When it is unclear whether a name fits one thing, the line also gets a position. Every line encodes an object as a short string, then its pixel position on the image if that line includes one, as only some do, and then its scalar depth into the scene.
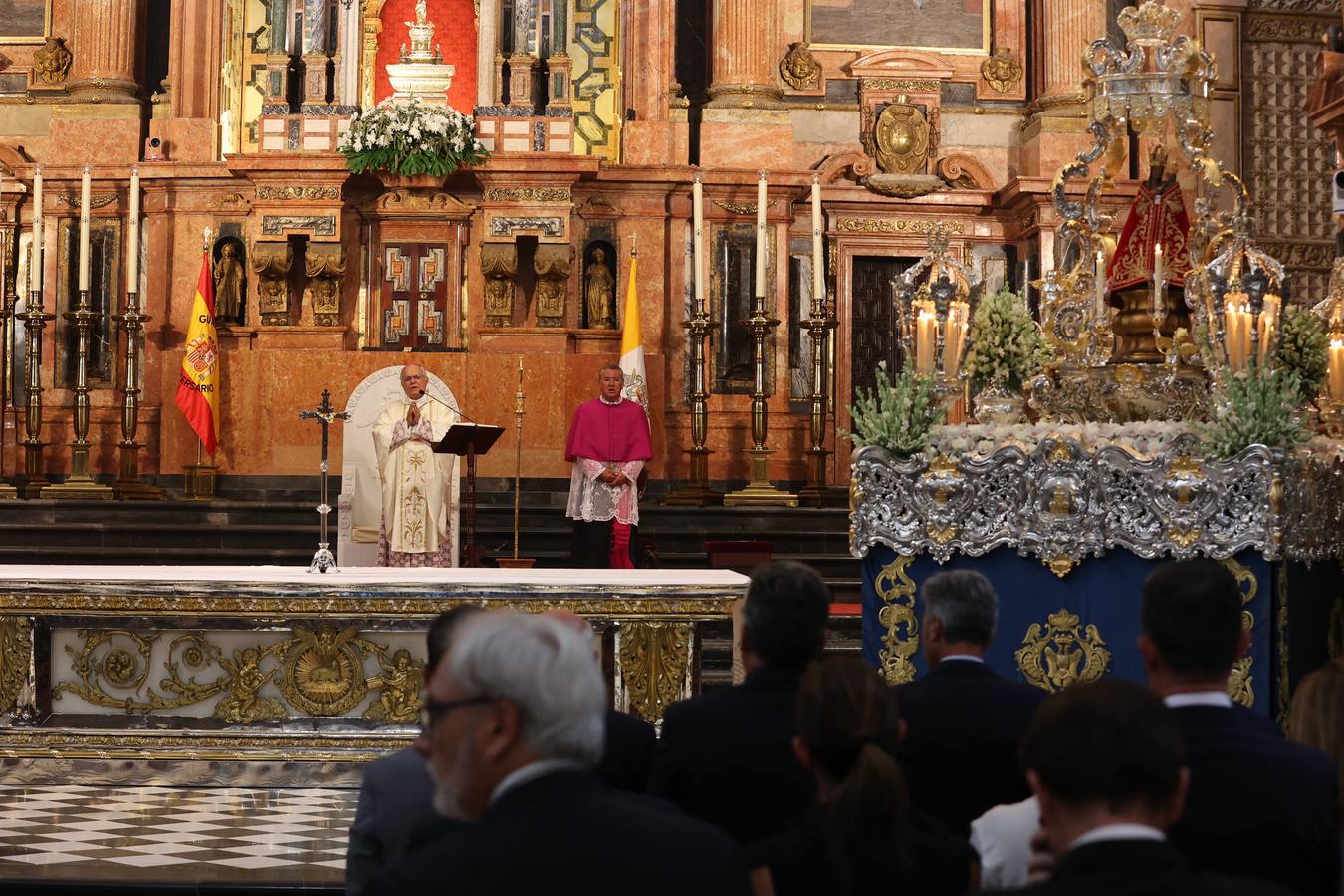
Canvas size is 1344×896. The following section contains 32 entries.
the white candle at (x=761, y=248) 14.51
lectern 10.65
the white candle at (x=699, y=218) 14.52
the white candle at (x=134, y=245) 14.68
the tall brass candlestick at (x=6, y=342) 15.99
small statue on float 8.88
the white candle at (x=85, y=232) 14.46
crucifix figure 8.55
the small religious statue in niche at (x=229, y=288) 15.91
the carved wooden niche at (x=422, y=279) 15.90
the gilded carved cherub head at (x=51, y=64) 16.77
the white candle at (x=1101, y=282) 8.66
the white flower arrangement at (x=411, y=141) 14.88
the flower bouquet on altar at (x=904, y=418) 7.80
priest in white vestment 11.91
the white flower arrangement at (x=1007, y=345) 8.93
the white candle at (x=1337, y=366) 8.43
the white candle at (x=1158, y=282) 8.64
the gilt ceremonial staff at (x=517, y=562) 11.96
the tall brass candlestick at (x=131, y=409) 14.84
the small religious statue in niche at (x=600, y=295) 15.98
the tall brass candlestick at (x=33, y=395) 15.18
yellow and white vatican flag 14.45
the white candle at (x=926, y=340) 8.16
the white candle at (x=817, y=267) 14.73
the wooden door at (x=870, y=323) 16.75
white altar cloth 8.29
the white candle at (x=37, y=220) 14.55
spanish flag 15.02
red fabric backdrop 16.61
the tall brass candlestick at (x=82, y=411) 15.05
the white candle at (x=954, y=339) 8.19
